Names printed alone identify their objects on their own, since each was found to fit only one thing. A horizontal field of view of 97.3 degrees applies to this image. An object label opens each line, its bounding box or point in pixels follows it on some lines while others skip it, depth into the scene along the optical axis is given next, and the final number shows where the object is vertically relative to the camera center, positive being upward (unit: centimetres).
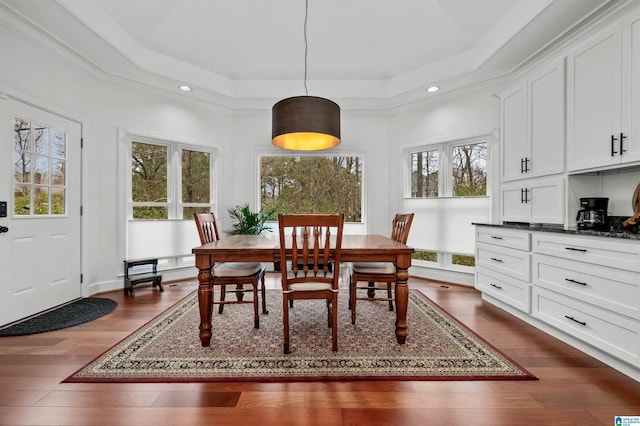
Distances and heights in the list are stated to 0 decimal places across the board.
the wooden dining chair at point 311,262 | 193 -37
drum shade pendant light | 217 +75
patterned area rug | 178 -102
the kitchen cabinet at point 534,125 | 257 +89
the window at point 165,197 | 390 +22
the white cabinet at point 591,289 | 174 -55
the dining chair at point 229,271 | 239 -52
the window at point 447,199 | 391 +20
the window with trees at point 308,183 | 477 +49
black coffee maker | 229 -1
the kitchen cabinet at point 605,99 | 201 +89
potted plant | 427 -14
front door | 255 +1
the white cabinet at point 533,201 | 258 +12
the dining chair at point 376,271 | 246 -53
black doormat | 242 -101
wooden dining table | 210 -36
